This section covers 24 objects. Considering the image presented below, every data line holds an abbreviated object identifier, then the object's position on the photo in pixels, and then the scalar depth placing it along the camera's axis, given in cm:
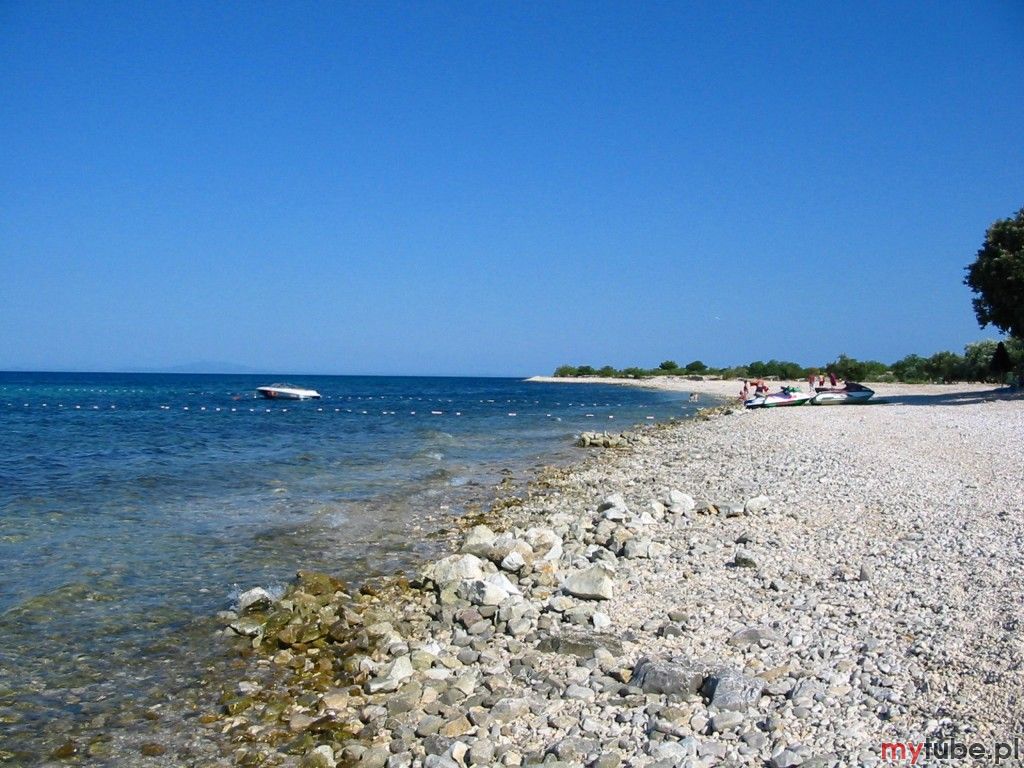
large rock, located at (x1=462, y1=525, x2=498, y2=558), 981
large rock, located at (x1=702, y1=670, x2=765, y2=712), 513
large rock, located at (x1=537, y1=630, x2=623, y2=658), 646
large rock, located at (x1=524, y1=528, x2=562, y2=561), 963
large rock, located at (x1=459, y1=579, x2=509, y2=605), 777
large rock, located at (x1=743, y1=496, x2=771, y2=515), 1097
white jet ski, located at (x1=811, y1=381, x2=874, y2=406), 3684
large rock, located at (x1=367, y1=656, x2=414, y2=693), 615
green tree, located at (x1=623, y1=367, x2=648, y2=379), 12538
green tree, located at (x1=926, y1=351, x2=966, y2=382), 5553
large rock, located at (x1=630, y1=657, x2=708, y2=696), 543
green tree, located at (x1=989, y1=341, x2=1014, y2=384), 4106
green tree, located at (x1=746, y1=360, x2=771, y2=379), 9475
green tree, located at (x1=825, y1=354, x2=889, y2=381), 6912
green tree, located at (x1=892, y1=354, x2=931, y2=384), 6369
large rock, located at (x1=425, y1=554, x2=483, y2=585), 859
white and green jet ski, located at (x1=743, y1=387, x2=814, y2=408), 3838
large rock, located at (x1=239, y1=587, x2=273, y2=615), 830
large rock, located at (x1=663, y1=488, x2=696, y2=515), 1175
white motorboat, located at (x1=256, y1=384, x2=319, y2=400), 6278
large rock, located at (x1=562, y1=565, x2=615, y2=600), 772
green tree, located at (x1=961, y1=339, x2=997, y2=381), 5047
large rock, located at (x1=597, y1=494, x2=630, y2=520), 1142
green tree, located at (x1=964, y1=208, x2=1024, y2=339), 3019
